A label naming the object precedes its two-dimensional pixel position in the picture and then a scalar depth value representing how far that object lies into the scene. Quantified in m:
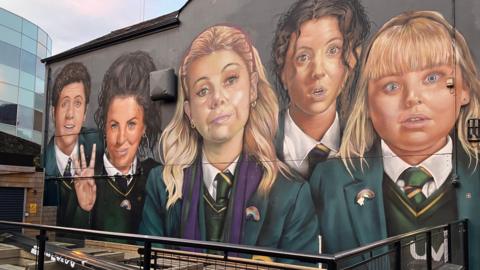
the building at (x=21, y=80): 37.19
